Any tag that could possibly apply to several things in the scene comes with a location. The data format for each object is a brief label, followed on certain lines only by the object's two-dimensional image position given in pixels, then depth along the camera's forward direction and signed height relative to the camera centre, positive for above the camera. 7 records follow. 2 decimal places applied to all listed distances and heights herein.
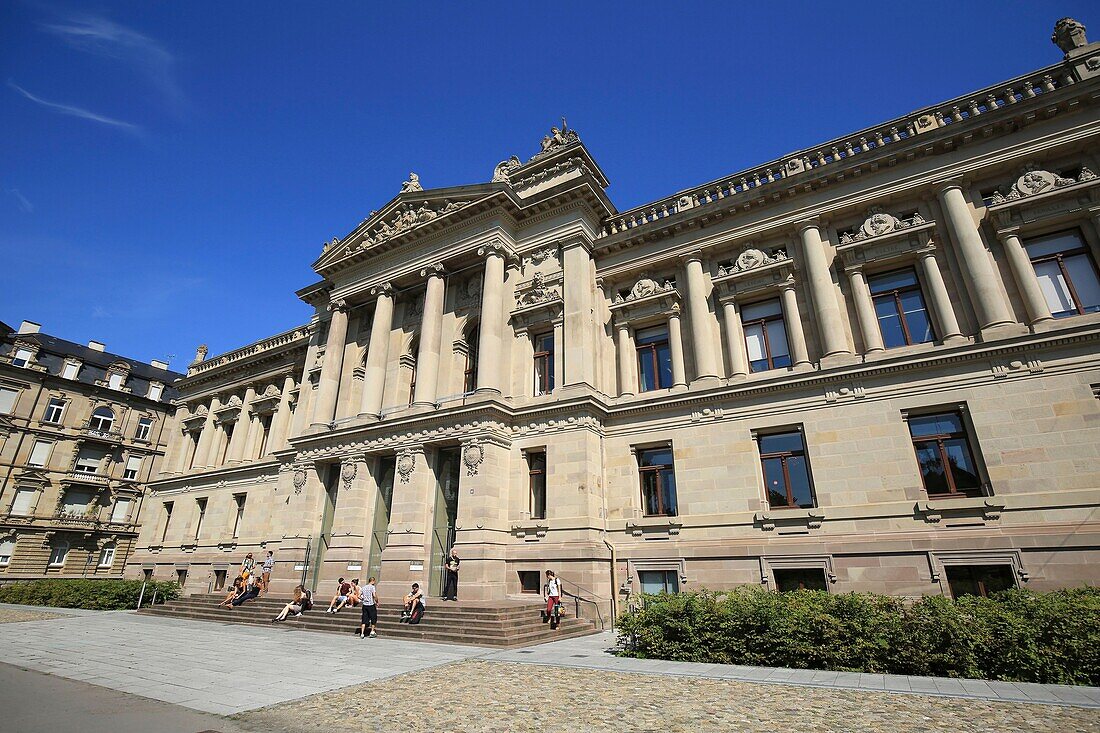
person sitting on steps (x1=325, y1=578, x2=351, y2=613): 19.53 -1.08
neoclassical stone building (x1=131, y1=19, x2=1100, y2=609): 15.87 +6.98
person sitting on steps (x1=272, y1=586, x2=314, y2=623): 20.56 -1.44
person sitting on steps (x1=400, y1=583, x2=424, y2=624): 17.23 -1.30
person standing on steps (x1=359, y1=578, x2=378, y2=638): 16.95 -1.28
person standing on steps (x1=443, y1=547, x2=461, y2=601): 19.84 -0.44
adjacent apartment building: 44.41 +9.84
